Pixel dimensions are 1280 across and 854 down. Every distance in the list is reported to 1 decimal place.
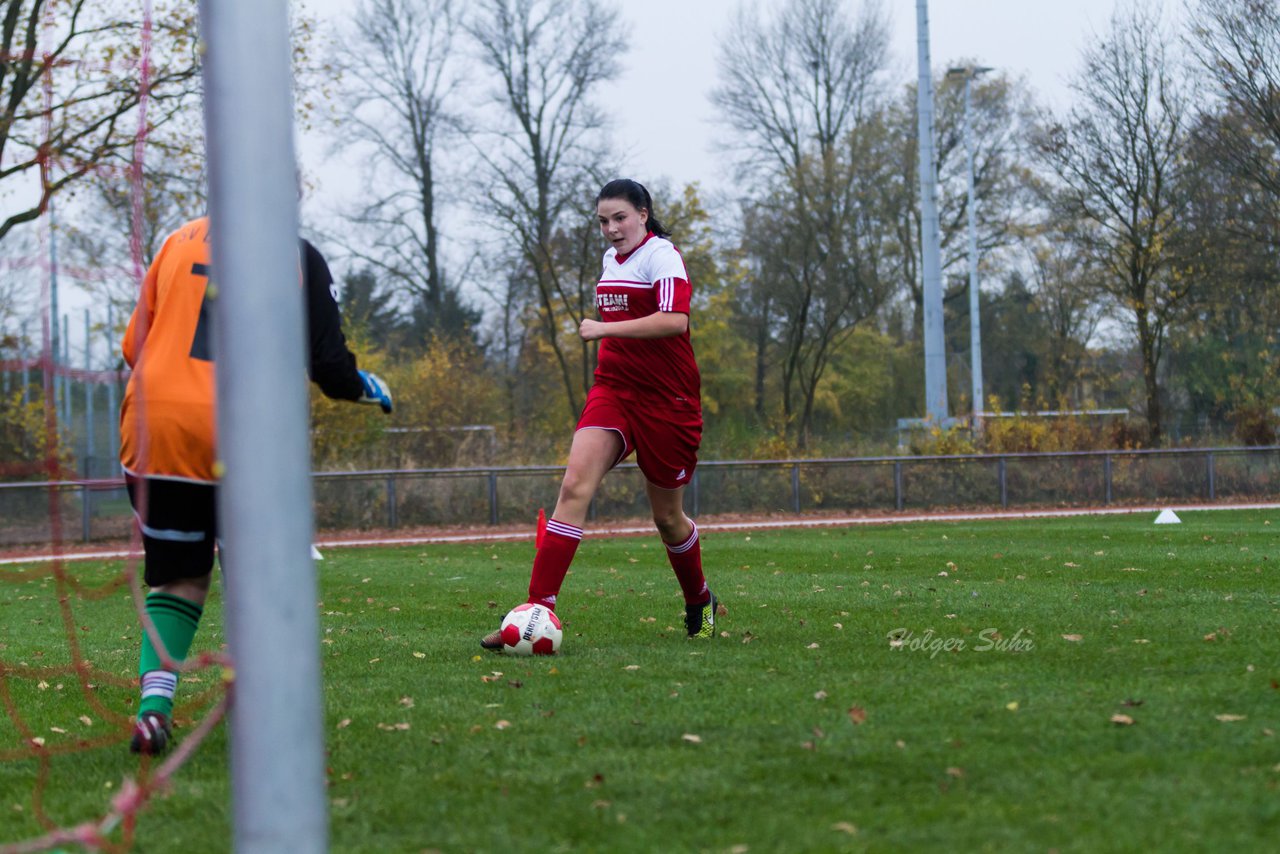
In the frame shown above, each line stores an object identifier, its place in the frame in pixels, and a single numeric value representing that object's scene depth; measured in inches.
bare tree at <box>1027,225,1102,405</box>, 1352.1
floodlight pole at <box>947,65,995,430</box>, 1262.3
